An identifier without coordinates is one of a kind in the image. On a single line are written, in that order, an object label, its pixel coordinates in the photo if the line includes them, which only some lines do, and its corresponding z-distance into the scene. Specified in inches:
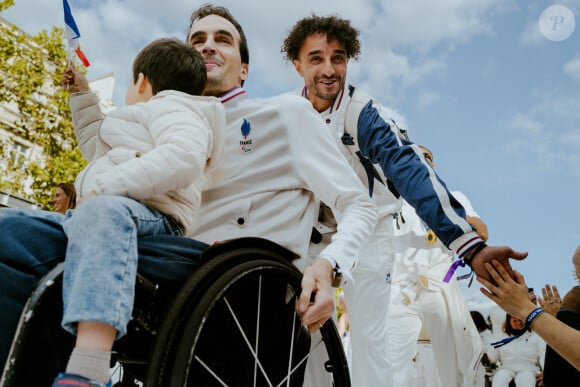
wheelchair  50.0
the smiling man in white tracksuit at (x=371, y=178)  86.4
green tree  572.7
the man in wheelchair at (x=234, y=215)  47.2
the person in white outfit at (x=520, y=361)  247.4
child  46.6
